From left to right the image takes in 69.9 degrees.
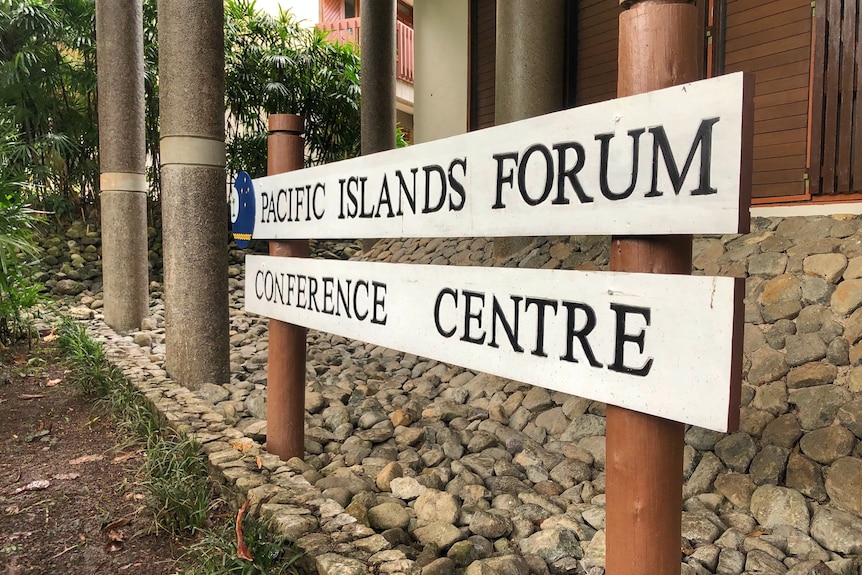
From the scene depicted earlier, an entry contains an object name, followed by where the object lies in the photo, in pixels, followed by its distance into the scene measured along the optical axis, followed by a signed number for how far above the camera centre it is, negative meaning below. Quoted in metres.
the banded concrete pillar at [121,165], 5.75 +0.71
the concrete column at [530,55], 5.51 +1.69
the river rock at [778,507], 2.22 -0.97
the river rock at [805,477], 2.34 -0.90
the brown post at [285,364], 2.72 -0.54
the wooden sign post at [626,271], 1.06 -0.06
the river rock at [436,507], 2.38 -1.04
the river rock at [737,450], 2.56 -0.87
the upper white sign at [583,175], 1.05 +0.15
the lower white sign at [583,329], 1.07 -0.19
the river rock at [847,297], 3.02 -0.26
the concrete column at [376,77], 8.09 +2.17
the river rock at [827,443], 2.41 -0.79
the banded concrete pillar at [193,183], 3.81 +0.36
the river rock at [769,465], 2.45 -0.89
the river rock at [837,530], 2.06 -0.98
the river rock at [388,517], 2.30 -1.03
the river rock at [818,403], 2.60 -0.69
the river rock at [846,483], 2.23 -0.88
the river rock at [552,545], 2.14 -1.06
